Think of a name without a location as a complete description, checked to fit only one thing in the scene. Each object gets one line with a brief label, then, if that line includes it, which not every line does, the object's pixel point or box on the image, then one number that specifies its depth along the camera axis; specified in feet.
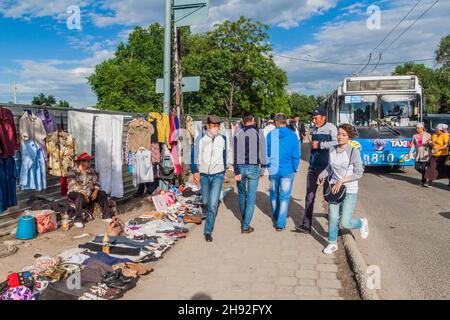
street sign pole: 29.48
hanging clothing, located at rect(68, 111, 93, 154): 23.64
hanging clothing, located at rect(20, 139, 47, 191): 20.39
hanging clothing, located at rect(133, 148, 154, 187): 27.69
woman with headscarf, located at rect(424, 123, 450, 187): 35.06
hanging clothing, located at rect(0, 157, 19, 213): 18.98
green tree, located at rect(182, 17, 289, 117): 92.84
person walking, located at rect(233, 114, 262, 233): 20.30
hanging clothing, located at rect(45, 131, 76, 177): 21.53
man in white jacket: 19.39
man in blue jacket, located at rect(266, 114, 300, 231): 20.61
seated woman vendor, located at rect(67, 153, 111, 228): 22.04
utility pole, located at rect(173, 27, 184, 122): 30.73
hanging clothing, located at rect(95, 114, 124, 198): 25.29
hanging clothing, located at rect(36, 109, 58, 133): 21.37
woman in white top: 16.81
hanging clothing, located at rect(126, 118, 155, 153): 27.48
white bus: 42.14
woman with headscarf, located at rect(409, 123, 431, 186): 36.24
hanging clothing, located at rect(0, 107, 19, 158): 18.52
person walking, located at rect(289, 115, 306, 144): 52.21
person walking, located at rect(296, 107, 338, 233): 19.92
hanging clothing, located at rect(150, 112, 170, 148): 29.22
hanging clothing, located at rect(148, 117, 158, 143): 28.43
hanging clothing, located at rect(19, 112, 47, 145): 20.07
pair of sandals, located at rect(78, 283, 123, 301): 13.01
